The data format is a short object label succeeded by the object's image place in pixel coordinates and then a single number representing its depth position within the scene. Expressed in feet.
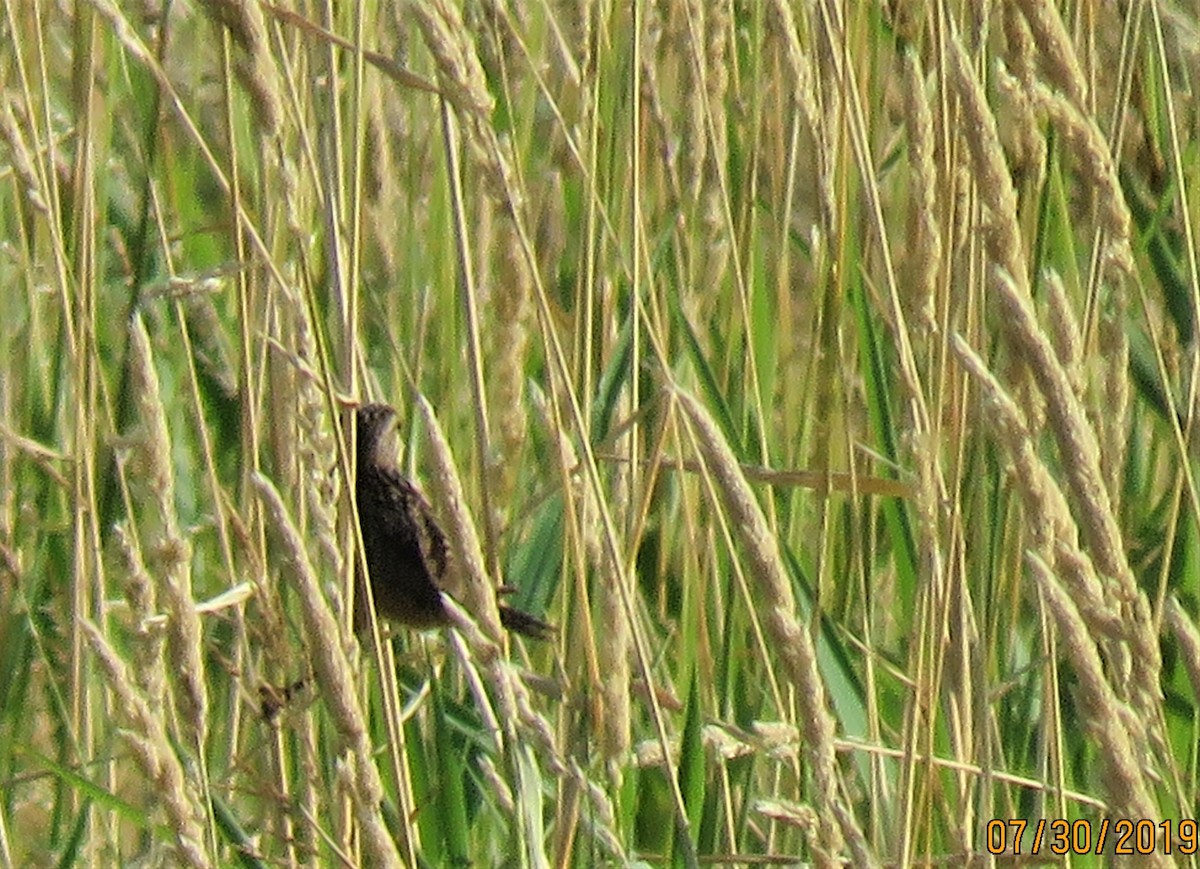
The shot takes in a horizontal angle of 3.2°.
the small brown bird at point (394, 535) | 31.56
